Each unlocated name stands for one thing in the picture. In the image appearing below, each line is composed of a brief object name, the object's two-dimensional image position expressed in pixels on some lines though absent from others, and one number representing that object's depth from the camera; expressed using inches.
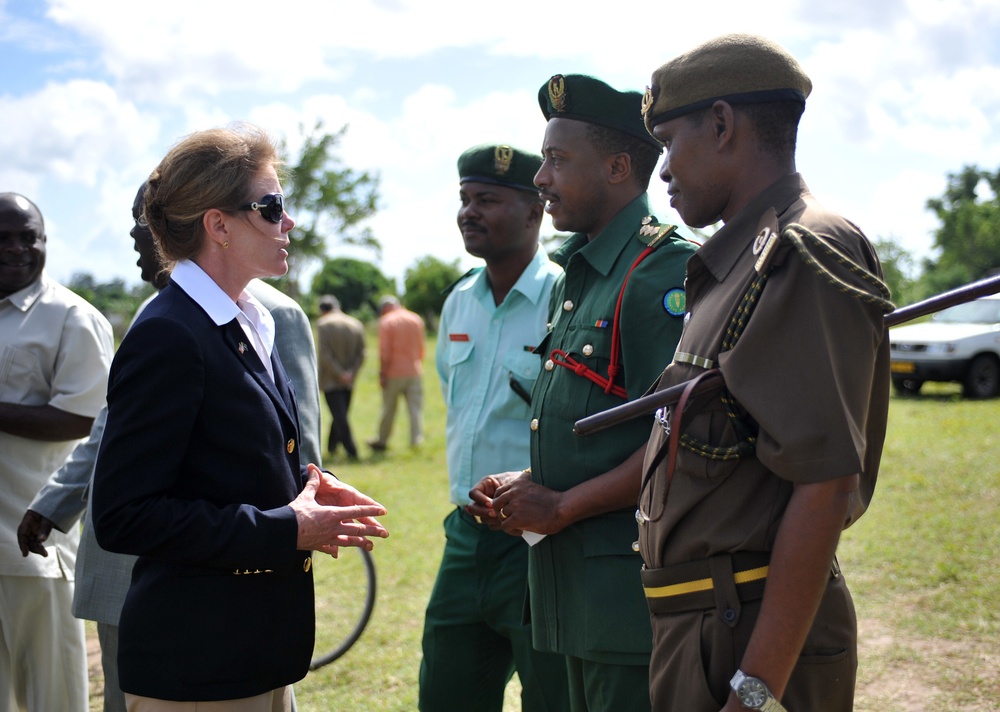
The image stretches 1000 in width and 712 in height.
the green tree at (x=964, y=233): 2250.2
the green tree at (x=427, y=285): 2091.5
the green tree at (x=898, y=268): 1968.0
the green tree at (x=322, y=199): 1715.1
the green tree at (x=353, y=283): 2541.8
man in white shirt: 144.6
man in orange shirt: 509.4
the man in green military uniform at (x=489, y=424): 131.5
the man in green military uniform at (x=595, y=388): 98.4
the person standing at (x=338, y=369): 493.4
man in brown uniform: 62.2
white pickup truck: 608.4
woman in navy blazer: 82.5
